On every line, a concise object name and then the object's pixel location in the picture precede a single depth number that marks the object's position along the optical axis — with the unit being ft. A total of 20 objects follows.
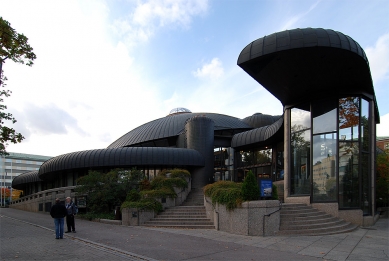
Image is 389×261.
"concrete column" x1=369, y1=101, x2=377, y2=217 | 59.20
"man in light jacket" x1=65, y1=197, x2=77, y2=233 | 46.37
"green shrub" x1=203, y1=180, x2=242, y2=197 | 54.19
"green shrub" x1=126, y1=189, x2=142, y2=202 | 60.70
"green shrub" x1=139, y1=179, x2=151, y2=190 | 67.97
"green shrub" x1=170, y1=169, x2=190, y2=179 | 72.20
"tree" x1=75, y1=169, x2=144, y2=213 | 65.92
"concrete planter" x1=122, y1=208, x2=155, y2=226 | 55.67
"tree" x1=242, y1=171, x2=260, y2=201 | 44.50
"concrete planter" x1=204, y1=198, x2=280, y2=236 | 42.96
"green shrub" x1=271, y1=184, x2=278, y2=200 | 47.05
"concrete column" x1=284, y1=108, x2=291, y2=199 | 63.07
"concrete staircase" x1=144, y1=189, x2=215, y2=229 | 52.60
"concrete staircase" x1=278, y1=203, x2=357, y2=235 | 44.32
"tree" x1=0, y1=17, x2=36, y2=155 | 34.30
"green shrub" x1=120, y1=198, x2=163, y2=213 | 56.36
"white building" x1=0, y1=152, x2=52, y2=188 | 371.53
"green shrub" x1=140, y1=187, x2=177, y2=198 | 59.94
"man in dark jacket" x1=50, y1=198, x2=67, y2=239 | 40.16
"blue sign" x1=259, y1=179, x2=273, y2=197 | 44.86
